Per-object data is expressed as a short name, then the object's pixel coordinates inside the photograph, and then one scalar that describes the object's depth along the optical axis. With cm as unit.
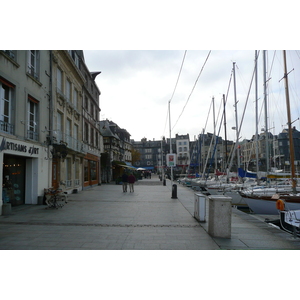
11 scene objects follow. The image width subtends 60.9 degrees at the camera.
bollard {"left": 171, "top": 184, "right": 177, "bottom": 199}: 1600
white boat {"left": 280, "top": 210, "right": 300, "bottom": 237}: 848
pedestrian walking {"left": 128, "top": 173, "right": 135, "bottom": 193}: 2039
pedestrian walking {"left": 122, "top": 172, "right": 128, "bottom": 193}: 2052
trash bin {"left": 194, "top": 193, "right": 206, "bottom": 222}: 848
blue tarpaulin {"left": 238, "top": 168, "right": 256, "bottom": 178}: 2348
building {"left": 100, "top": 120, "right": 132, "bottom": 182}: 3500
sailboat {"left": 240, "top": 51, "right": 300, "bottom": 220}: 1191
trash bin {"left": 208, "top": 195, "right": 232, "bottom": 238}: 642
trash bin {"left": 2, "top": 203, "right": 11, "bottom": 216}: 987
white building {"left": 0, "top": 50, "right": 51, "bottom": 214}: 1066
